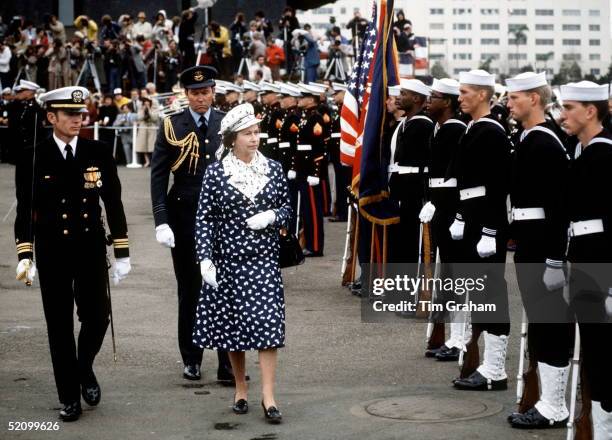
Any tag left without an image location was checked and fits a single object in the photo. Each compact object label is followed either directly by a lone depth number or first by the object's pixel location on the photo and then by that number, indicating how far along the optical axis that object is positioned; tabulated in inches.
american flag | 986.1
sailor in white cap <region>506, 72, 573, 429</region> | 569.3
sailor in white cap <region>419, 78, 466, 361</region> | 738.2
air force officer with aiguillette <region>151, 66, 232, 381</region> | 711.1
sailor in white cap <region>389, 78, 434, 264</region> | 874.1
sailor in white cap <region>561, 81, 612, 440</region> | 506.0
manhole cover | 609.4
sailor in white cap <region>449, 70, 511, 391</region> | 653.3
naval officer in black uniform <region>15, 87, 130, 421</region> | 621.9
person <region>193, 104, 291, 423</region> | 613.0
